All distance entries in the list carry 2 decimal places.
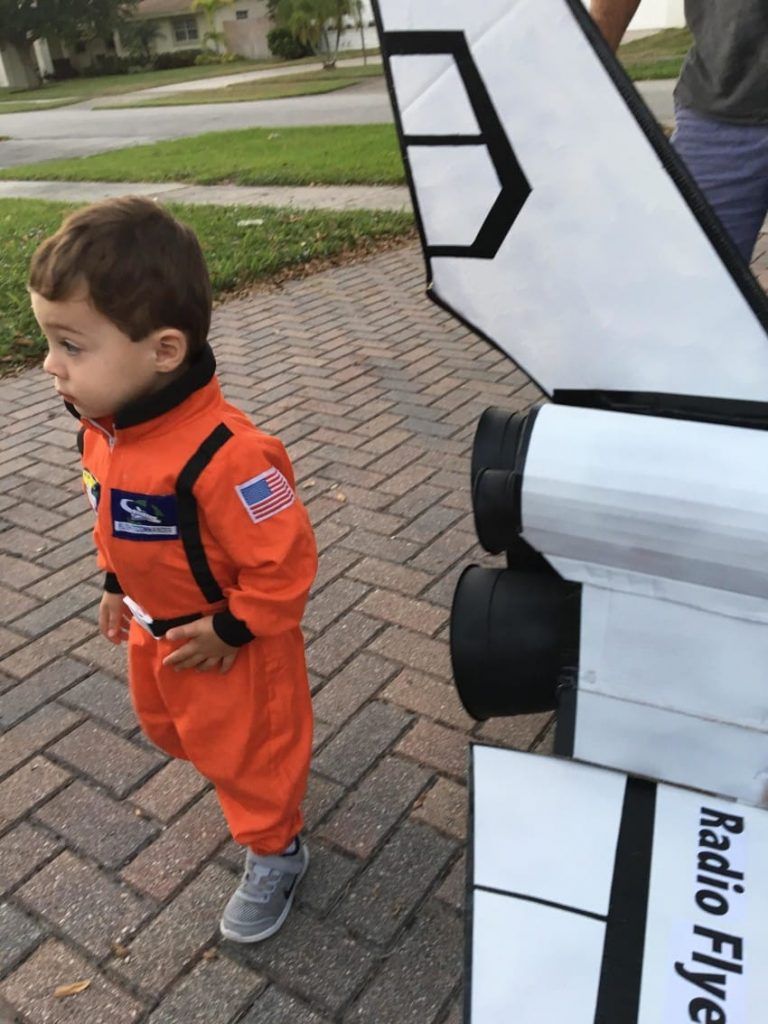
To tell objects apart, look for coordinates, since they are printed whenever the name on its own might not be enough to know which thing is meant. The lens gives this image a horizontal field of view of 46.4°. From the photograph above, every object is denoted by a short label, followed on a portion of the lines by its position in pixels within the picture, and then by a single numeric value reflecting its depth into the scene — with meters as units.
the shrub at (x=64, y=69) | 51.75
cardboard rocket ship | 1.10
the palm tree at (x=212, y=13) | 45.90
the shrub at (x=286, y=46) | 42.41
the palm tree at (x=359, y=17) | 35.53
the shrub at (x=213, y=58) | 47.41
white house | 46.94
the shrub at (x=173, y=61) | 47.25
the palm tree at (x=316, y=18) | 32.16
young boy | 1.38
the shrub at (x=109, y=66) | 48.59
